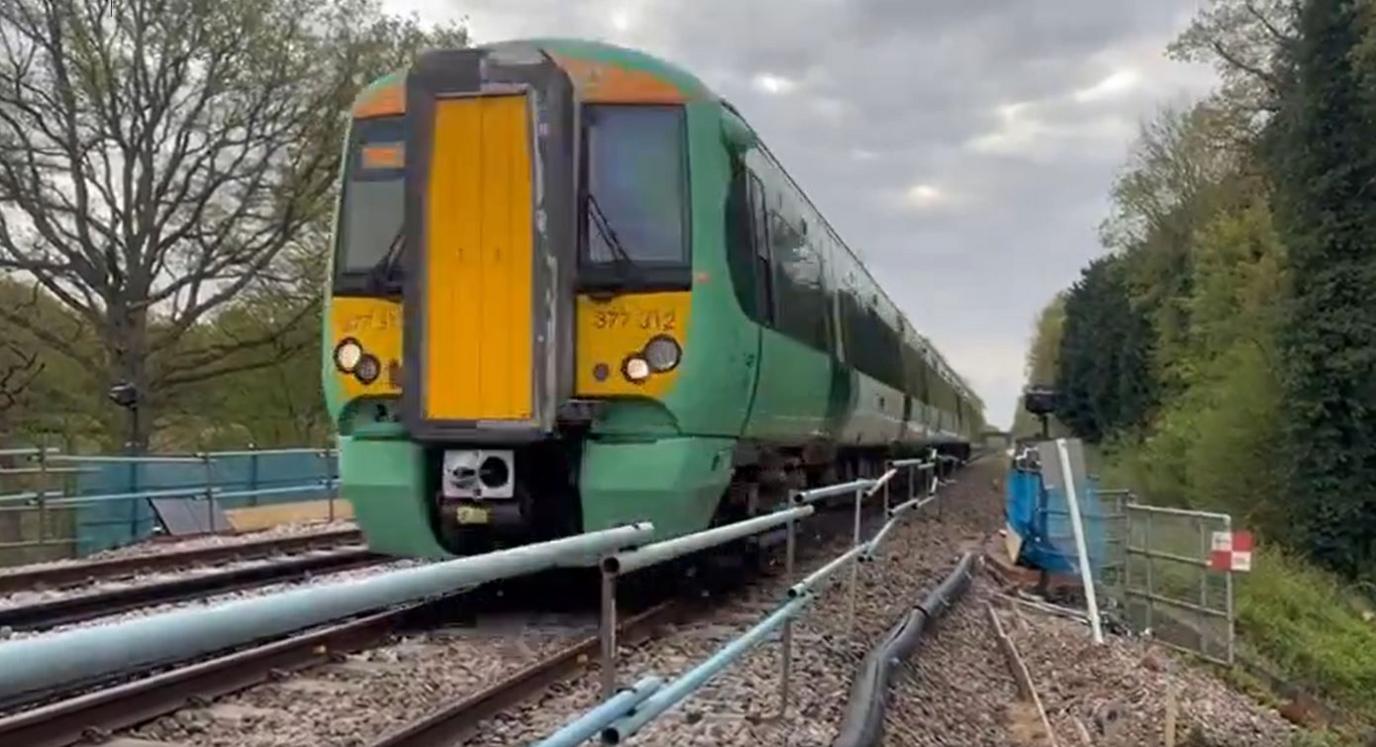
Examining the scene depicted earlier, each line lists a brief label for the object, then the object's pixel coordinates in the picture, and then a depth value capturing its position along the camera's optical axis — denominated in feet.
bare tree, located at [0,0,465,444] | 85.40
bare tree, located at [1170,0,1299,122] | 120.26
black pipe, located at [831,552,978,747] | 19.83
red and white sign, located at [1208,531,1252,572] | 40.32
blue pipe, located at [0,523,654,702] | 5.39
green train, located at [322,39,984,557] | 27.63
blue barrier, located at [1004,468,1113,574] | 48.83
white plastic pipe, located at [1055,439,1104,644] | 39.22
